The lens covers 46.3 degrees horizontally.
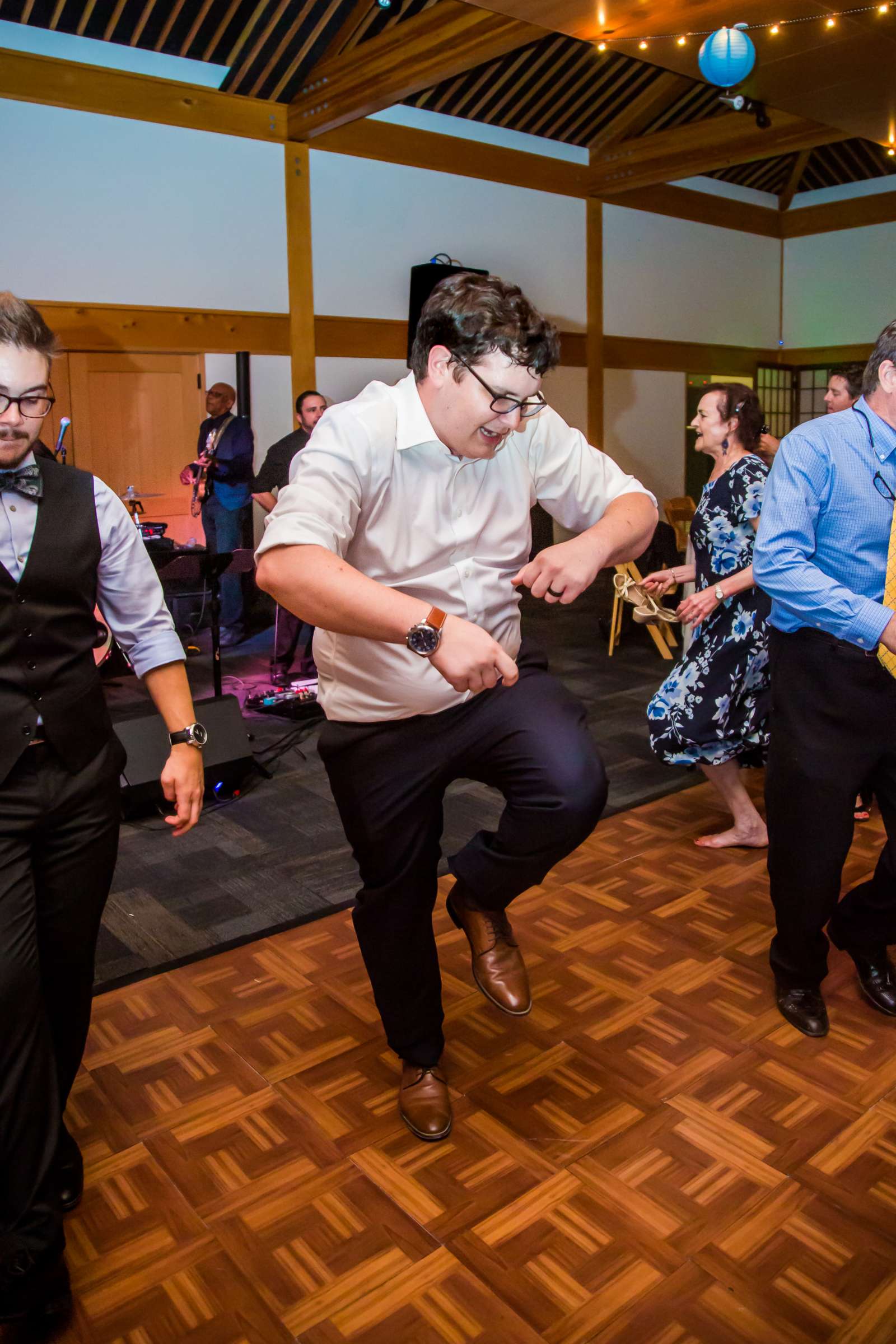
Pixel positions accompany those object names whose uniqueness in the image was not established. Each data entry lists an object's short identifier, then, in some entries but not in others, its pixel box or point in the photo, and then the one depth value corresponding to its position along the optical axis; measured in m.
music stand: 4.96
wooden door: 7.34
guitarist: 7.25
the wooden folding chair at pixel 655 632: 6.84
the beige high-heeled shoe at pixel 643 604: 3.70
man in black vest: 1.53
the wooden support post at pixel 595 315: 10.16
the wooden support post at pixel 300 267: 7.86
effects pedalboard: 5.29
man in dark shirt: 6.21
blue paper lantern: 4.49
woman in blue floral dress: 3.25
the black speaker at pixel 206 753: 3.84
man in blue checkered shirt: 2.09
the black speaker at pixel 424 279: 8.41
